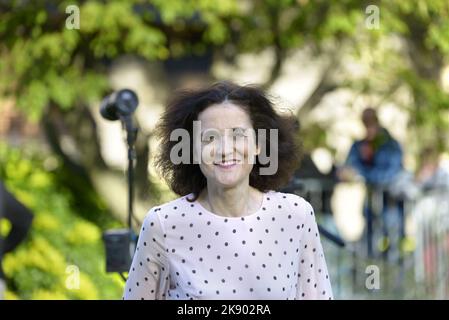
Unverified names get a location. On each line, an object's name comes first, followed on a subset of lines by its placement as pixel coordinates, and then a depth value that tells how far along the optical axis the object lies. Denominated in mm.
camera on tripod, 6449
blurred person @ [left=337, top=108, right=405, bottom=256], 11822
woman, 3792
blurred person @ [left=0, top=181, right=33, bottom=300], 7822
